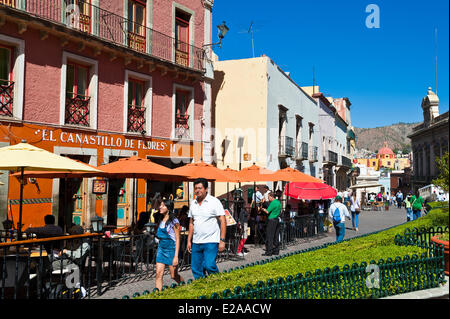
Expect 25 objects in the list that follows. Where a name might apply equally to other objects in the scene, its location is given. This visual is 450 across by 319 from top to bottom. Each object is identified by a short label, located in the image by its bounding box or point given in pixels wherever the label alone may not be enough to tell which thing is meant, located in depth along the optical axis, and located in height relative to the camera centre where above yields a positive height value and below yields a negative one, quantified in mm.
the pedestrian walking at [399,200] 41125 -1234
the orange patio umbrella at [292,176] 13509 +423
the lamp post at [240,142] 22203 +2630
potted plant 5988 -866
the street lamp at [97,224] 6973 -687
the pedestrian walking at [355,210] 18967 -1081
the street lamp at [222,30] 18422 +7592
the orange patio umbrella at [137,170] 9459 +433
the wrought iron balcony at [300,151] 27630 +2709
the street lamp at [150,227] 7945 -850
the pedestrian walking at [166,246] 6277 -979
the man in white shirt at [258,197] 18438 -459
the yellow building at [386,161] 130750 +9712
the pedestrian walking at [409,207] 21755 -1047
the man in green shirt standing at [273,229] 11297 -1226
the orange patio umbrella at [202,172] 10961 +445
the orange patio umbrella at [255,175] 13367 +453
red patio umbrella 15898 -128
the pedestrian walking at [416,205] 20047 -857
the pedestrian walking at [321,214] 16161 -1103
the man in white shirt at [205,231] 6062 -705
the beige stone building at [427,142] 58500 +7905
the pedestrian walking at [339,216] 12852 -940
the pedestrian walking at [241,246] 10773 -1662
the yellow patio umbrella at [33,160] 6559 +467
